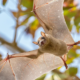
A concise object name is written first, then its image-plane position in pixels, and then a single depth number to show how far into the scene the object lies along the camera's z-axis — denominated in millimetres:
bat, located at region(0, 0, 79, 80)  6586
